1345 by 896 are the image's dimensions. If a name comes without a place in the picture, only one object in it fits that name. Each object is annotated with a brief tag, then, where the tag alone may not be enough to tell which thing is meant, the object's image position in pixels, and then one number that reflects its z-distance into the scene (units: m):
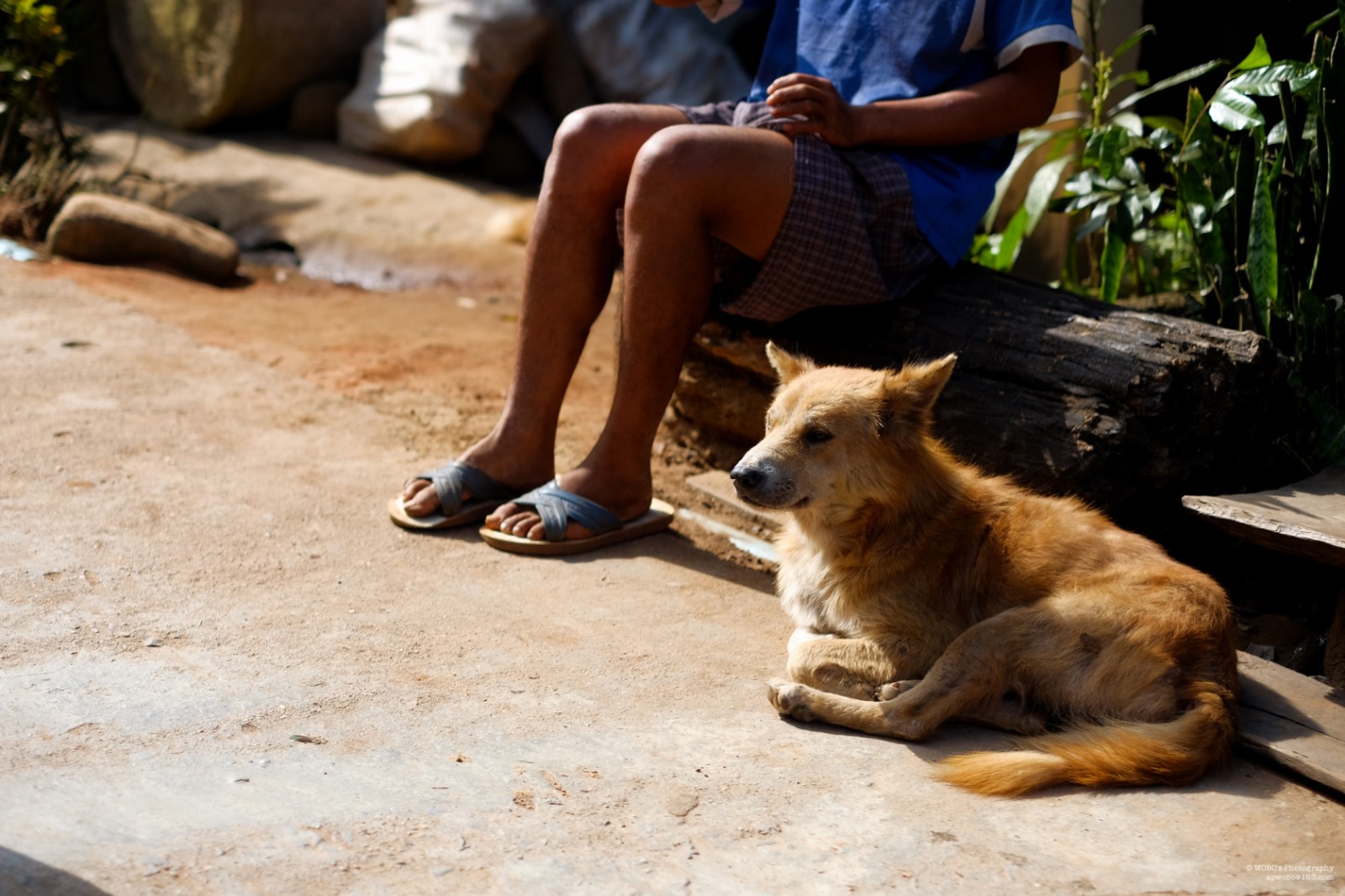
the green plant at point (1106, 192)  4.53
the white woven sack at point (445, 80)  9.17
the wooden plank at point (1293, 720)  2.67
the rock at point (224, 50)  9.22
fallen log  3.49
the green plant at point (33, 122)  6.97
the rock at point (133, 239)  6.53
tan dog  2.66
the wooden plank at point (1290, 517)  2.96
